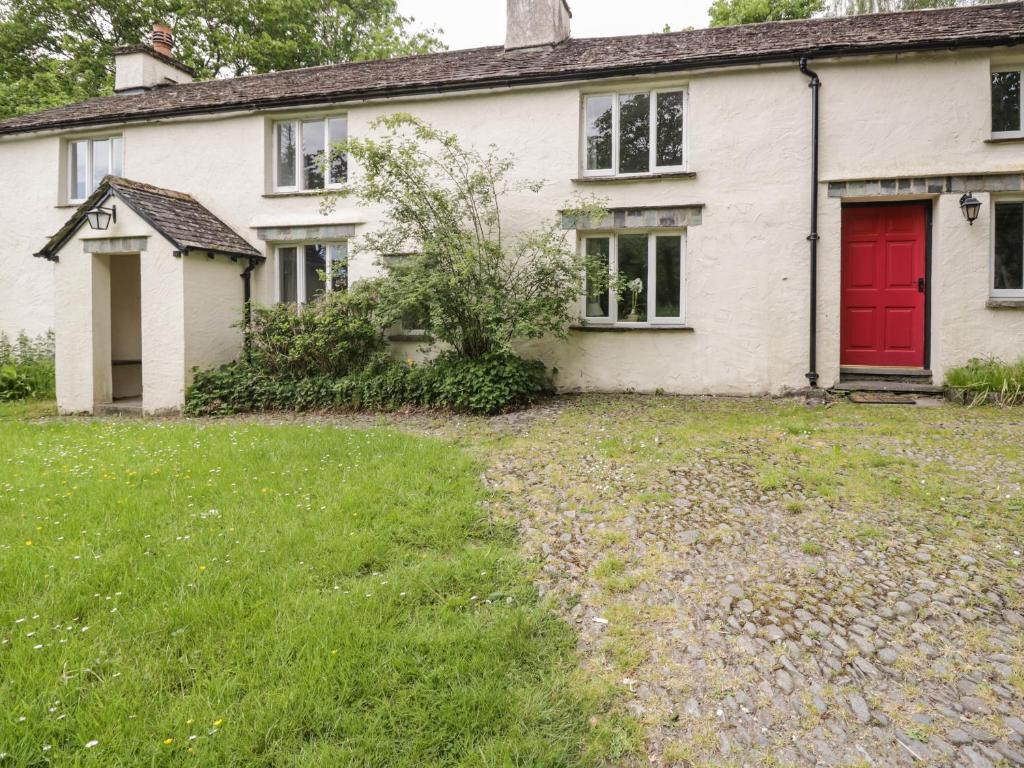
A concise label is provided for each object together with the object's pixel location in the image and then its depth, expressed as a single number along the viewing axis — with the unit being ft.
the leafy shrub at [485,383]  28.96
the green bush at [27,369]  38.63
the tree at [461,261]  29.91
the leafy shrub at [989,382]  27.40
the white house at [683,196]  29.71
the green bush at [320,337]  33.32
